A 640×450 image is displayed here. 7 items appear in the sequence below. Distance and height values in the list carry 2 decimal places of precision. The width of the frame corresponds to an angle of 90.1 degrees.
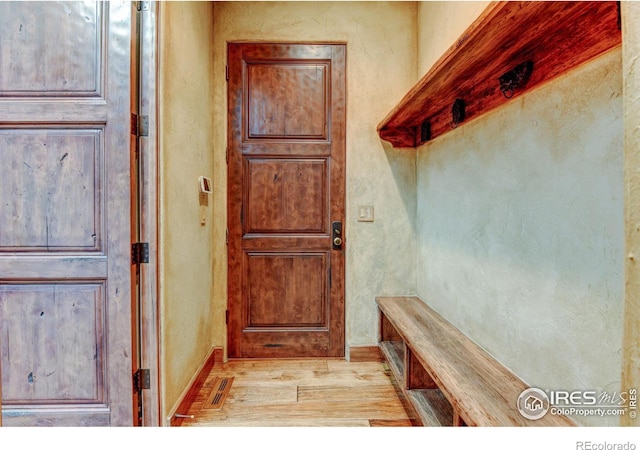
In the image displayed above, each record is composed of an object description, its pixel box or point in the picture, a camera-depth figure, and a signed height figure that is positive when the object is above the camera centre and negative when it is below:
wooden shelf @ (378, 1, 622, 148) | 0.88 +0.59
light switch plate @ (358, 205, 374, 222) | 2.56 +0.05
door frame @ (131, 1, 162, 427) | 1.60 +0.07
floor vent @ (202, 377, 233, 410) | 1.95 -1.14
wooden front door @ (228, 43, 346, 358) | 2.53 +0.15
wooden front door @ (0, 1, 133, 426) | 1.52 +0.02
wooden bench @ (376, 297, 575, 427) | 1.04 -0.62
